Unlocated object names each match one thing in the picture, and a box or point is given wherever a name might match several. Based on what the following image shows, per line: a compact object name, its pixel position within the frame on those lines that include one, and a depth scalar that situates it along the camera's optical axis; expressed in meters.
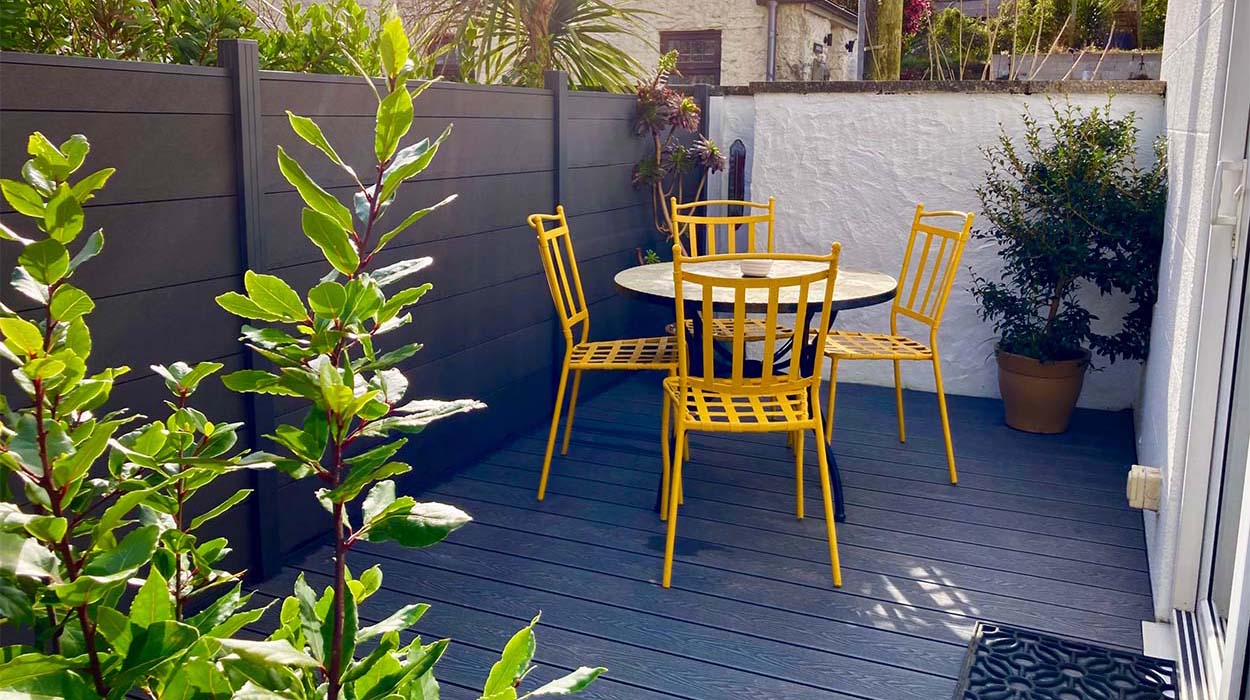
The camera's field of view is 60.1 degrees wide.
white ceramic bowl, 3.35
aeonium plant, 4.70
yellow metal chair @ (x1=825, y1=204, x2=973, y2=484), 3.56
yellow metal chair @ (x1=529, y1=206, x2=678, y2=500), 3.46
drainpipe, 9.83
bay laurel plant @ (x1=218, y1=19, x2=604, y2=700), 0.76
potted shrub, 3.98
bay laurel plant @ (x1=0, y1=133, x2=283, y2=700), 0.69
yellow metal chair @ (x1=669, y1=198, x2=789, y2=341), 4.03
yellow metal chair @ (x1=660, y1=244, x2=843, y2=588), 2.74
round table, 3.11
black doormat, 2.34
